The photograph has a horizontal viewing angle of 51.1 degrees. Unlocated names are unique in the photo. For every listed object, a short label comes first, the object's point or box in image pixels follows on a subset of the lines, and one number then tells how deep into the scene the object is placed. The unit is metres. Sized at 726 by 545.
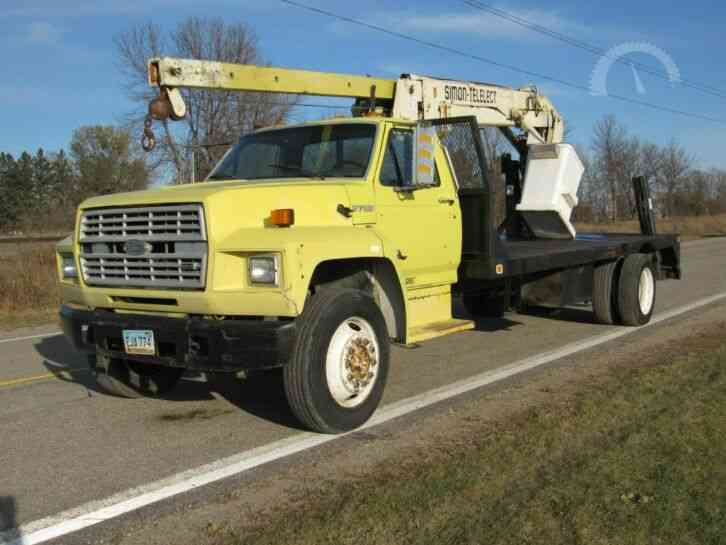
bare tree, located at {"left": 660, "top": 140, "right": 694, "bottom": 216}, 65.06
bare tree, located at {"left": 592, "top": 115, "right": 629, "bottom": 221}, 53.16
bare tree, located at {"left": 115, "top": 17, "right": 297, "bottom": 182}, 24.13
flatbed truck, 4.85
